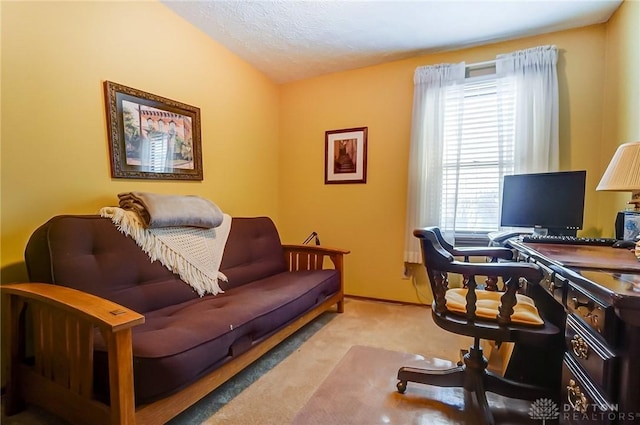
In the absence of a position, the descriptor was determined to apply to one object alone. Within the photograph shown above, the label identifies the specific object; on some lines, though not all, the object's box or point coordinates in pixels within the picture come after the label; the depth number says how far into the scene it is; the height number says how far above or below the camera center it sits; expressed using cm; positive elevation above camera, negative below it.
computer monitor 187 -4
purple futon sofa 111 -61
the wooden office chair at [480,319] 123 -53
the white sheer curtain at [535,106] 234 +68
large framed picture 191 +39
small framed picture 313 +39
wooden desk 74 -38
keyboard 159 -24
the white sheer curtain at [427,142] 271 +47
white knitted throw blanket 173 -34
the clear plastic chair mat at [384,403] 141 -103
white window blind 258 +32
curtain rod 259 +110
